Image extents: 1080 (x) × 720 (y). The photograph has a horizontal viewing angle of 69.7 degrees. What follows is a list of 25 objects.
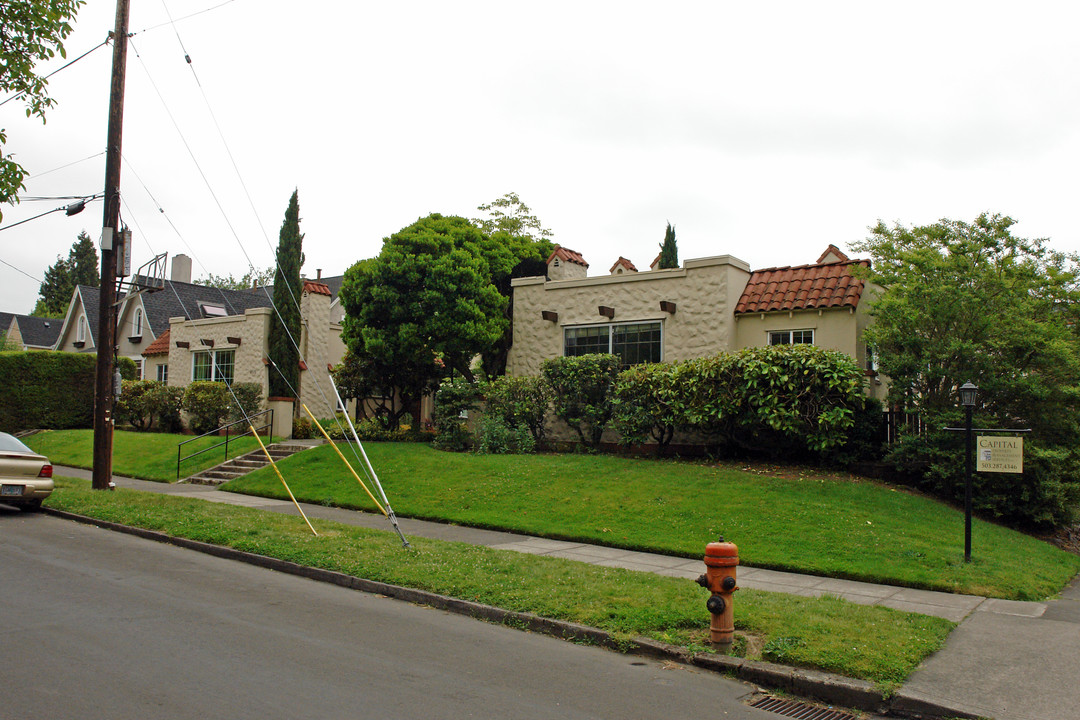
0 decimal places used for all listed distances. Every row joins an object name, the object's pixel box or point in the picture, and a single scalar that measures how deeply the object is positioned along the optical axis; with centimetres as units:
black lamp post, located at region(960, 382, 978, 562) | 1023
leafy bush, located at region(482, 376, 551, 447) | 1897
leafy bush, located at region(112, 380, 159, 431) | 2738
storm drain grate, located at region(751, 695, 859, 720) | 546
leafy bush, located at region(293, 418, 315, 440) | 2345
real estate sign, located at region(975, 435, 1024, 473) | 1080
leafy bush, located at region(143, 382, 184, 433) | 2656
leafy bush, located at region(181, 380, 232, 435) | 2472
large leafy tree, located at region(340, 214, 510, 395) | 2009
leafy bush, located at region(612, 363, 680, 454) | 1661
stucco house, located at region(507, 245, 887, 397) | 1716
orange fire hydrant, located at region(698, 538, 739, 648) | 648
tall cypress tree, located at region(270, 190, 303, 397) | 2452
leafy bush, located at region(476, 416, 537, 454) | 1830
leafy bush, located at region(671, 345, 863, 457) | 1461
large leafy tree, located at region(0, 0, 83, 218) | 970
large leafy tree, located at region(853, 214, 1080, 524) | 1360
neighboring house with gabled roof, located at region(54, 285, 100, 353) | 4000
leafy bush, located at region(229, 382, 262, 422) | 2419
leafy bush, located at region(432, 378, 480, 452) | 1912
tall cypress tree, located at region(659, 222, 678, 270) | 3203
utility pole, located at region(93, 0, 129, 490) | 1520
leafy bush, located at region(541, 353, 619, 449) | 1814
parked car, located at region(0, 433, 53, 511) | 1290
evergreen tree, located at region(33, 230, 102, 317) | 6825
